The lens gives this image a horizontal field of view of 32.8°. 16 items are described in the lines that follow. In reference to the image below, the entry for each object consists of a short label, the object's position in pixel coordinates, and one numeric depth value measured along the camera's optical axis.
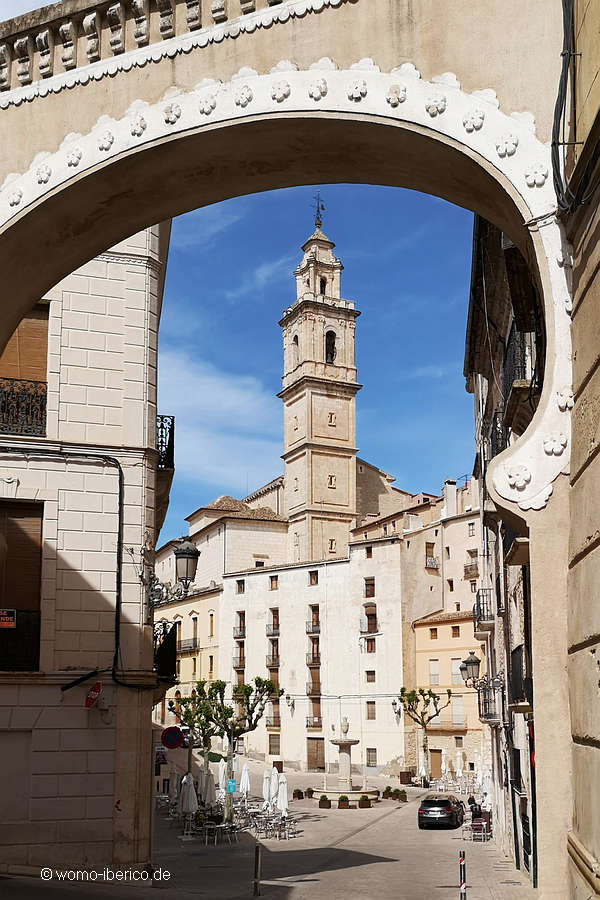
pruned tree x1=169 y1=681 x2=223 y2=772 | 38.44
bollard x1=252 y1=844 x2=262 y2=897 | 16.16
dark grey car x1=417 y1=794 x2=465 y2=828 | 32.12
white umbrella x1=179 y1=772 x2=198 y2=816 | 28.63
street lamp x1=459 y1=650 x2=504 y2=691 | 26.17
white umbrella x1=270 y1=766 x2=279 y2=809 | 30.97
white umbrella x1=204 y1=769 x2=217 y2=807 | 33.50
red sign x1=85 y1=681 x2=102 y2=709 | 15.60
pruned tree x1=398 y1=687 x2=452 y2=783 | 52.91
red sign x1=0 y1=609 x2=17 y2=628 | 15.59
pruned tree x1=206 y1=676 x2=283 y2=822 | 36.04
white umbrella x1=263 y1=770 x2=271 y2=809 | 31.12
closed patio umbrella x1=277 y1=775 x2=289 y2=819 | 29.98
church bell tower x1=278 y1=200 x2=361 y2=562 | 73.56
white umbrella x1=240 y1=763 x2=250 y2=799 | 33.12
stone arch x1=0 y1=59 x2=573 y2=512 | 4.88
